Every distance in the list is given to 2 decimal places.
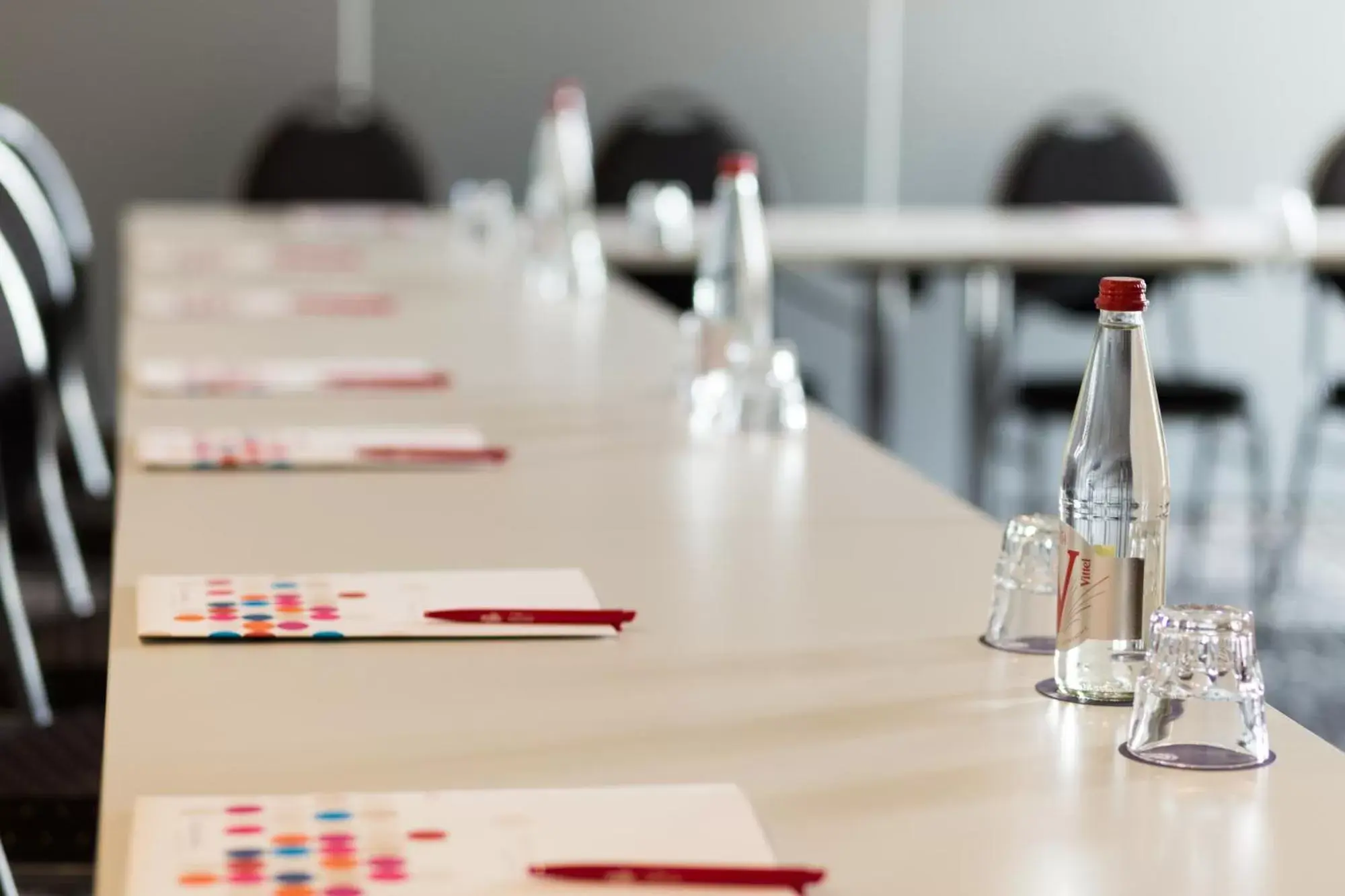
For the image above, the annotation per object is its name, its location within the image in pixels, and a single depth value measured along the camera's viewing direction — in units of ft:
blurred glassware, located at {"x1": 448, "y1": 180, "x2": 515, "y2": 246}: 20.58
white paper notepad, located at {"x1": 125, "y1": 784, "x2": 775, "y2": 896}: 4.42
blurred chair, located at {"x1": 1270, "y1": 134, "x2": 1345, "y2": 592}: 24.80
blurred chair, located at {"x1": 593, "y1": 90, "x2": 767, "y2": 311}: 27.70
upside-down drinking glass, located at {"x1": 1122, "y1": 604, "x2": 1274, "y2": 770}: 5.33
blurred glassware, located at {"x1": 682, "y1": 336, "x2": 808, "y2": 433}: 10.33
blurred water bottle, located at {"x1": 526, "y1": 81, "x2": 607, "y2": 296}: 17.24
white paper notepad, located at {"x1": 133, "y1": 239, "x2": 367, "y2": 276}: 18.72
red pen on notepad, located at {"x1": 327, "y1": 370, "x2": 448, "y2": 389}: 11.93
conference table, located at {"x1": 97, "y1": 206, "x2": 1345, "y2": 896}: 4.85
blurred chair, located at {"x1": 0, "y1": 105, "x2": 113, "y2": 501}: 17.33
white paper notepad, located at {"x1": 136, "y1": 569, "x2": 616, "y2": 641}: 6.56
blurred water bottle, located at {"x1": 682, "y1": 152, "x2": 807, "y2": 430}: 10.52
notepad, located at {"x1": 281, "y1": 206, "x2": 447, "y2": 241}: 22.36
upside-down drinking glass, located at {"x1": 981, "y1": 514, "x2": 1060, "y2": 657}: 6.45
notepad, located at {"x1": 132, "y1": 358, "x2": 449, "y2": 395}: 11.74
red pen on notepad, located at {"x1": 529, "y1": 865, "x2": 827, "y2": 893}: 4.46
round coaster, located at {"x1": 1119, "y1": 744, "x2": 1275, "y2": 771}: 5.35
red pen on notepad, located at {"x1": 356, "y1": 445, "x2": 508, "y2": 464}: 9.62
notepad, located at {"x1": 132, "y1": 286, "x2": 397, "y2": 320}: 15.36
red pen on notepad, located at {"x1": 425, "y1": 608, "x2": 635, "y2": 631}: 6.67
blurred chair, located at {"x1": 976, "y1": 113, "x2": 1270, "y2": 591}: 26.79
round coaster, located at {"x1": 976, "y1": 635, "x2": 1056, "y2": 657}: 6.46
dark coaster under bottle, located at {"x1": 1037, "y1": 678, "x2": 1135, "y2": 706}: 5.95
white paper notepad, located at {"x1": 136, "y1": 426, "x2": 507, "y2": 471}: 9.49
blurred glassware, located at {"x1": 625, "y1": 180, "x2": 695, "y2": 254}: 22.63
